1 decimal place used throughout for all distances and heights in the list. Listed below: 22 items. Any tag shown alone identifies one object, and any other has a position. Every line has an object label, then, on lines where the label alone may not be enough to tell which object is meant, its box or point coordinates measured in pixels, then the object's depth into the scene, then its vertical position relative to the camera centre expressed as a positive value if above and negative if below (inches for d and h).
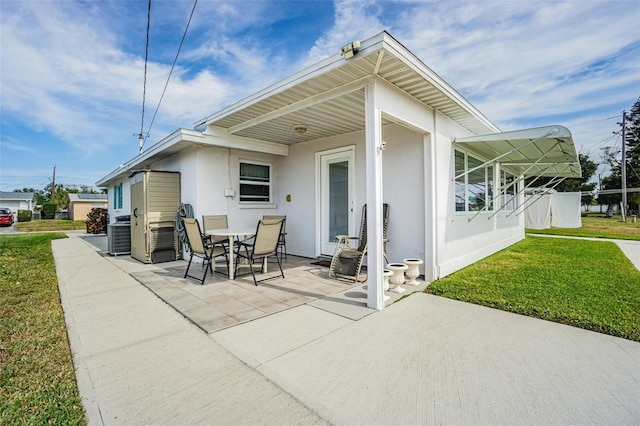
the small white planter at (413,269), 170.7 -33.1
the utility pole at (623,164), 746.4 +122.6
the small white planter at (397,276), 160.7 -34.6
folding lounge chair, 185.3 -28.2
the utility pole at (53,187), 1366.1 +132.8
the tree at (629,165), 946.1 +156.3
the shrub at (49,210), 1092.5 +19.5
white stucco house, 137.6 +43.8
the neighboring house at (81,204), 1098.6 +41.4
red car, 863.7 -4.4
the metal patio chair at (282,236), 174.6 -19.1
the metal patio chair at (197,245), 178.4 -19.2
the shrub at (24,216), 983.6 -2.0
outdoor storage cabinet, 244.1 +1.2
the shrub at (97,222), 571.8 -13.8
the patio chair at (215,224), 222.7 -7.6
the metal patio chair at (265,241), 170.9 -16.3
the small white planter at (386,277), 153.2 -33.6
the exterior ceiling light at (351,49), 117.9 +66.5
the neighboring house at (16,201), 1386.6 +69.9
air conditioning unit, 291.0 -23.2
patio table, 181.0 -16.4
